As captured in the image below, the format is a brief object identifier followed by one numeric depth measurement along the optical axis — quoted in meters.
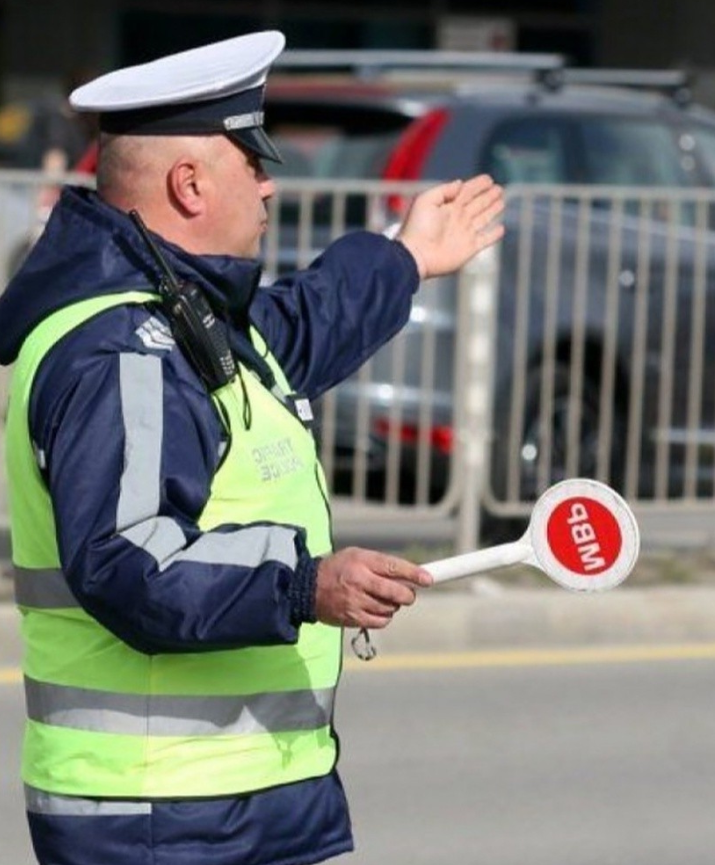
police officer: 6.29
